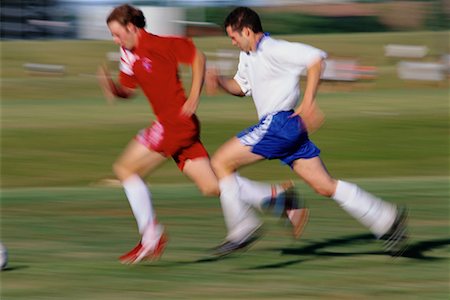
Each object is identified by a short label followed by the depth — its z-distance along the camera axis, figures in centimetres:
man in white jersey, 1571
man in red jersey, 1591
